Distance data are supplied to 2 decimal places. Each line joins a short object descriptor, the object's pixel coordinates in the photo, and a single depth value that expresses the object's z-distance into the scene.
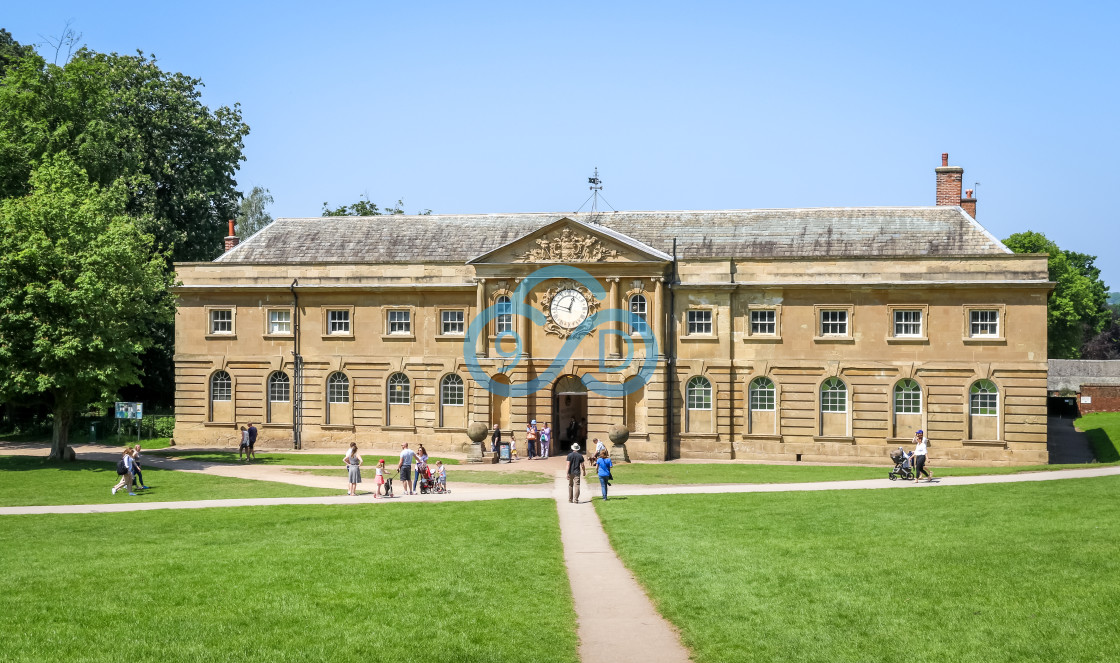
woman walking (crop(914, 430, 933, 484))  36.06
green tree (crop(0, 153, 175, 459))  40.19
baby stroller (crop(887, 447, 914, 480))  36.72
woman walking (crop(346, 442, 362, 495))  33.72
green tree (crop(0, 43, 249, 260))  49.21
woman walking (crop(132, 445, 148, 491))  34.22
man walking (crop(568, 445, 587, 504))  31.98
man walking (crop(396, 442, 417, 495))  34.28
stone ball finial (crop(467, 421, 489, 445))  44.94
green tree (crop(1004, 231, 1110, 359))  92.25
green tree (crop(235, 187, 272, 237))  103.12
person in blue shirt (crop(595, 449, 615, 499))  31.94
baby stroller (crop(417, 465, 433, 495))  34.25
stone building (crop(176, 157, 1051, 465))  43.88
